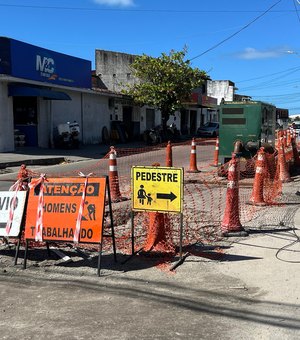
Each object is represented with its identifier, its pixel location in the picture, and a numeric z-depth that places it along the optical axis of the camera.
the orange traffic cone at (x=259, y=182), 8.78
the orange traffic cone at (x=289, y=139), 16.19
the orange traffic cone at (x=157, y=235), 6.00
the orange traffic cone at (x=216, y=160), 16.33
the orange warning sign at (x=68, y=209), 5.41
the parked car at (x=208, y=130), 42.12
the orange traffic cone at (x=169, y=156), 11.47
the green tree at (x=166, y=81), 32.75
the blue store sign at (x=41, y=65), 20.78
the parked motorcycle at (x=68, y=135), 24.66
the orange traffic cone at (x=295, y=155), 14.94
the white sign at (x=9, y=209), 5.77
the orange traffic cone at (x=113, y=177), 9.62
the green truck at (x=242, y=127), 13.54
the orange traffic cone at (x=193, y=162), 14.49
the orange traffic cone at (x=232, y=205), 6.77
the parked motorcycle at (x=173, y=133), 35.95
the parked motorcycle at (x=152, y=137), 30.70
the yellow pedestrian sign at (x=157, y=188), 5.53
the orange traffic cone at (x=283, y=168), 12.25
